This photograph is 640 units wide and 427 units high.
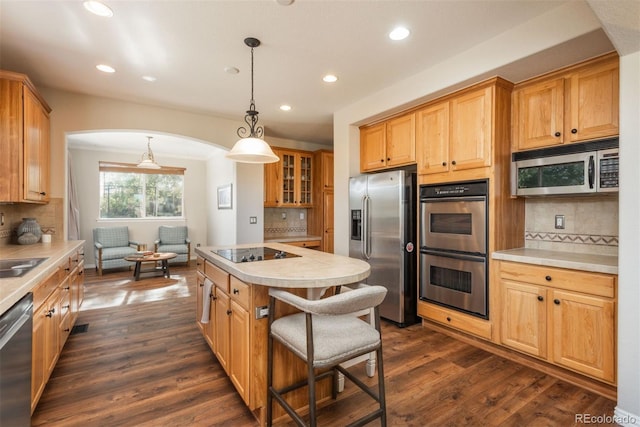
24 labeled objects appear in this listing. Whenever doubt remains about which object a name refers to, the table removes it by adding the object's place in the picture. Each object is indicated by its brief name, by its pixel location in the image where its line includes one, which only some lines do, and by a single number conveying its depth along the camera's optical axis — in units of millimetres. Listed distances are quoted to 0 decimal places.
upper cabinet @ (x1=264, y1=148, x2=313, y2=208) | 5246
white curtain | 5902
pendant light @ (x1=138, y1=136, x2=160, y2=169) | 5453
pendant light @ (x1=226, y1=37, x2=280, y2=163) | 2386
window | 6688
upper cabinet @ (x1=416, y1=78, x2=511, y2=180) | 2682
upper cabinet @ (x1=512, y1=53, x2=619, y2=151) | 2244
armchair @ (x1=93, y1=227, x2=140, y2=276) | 5855
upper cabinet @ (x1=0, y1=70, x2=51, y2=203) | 2500
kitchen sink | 1802
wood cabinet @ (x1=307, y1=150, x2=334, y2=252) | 5539
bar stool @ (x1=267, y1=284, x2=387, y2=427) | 1422
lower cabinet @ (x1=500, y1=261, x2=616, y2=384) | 2053
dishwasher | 1257
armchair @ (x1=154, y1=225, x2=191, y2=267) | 6615
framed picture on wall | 5409
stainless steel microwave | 2234
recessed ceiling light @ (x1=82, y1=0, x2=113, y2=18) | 1983
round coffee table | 5344
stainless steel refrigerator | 3314
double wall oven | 2742
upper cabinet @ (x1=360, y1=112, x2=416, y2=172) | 3412
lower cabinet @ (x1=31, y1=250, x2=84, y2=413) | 1788
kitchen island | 1703
